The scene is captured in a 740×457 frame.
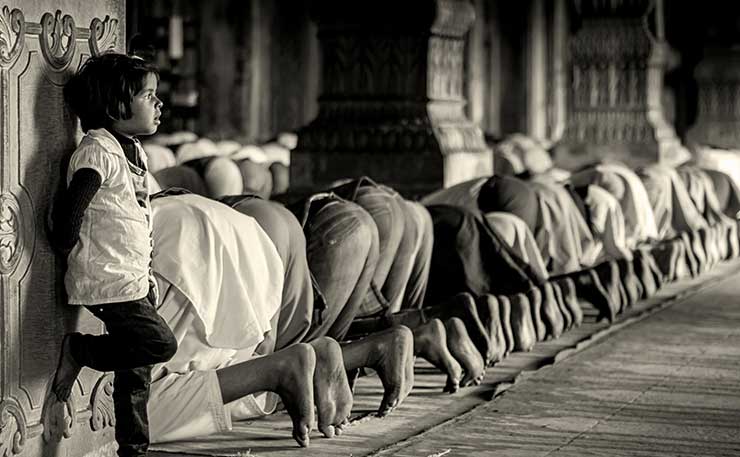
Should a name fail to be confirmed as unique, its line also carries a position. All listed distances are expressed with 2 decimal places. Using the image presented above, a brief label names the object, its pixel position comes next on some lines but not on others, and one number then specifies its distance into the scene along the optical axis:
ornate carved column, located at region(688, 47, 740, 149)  34.22
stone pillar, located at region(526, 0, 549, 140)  39.11
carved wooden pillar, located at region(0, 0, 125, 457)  6.79
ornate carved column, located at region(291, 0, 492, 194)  15.88
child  6.97
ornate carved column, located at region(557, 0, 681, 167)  23.89
